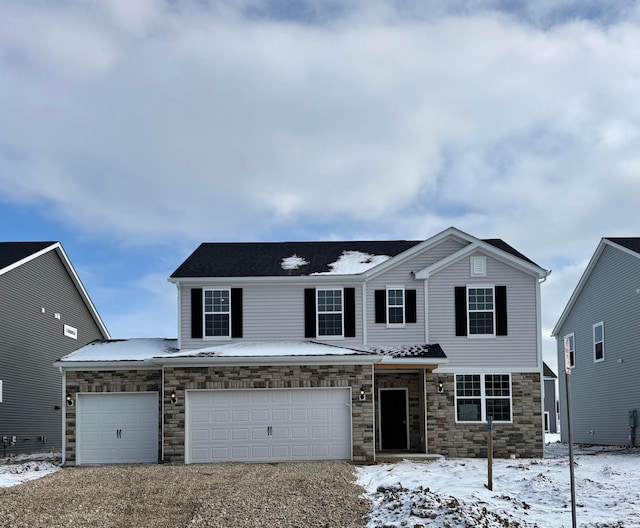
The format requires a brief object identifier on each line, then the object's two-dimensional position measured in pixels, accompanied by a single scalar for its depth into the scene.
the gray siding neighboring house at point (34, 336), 26.81
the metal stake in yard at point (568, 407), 10.69
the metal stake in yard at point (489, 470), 14.76
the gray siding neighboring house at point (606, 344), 25.83
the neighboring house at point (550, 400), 42.69
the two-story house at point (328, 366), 21.84
